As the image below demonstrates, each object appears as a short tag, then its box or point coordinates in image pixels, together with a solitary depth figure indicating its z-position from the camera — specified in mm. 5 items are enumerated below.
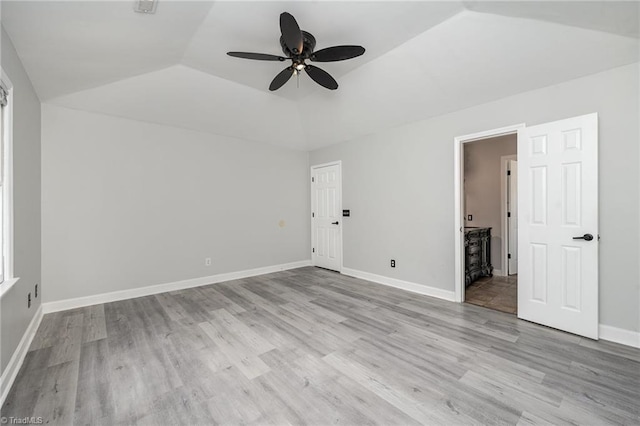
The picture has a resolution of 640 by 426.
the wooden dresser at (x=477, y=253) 4163
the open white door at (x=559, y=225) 2510
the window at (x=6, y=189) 2078
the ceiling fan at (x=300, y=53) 1999
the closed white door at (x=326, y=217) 5148
